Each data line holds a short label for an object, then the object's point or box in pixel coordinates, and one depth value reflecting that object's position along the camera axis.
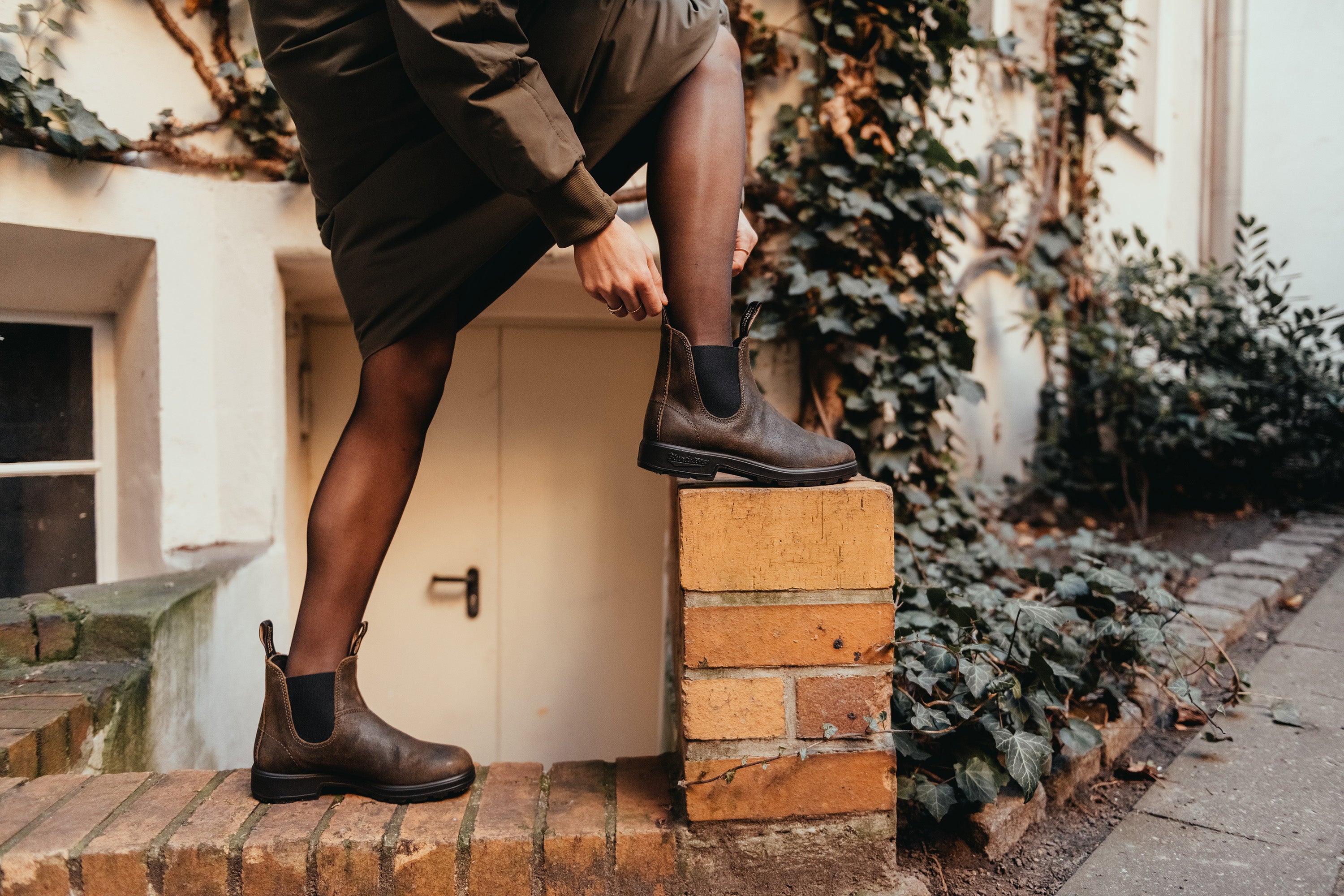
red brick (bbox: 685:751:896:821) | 1.03
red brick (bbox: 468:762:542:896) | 1.00
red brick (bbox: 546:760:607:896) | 1.01
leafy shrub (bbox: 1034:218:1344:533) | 3.51
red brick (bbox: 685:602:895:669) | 1.02
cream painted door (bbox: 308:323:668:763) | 2.61
